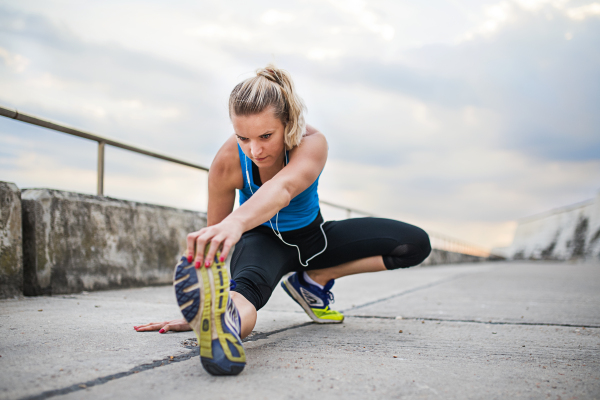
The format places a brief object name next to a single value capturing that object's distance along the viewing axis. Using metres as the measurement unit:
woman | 1.17
